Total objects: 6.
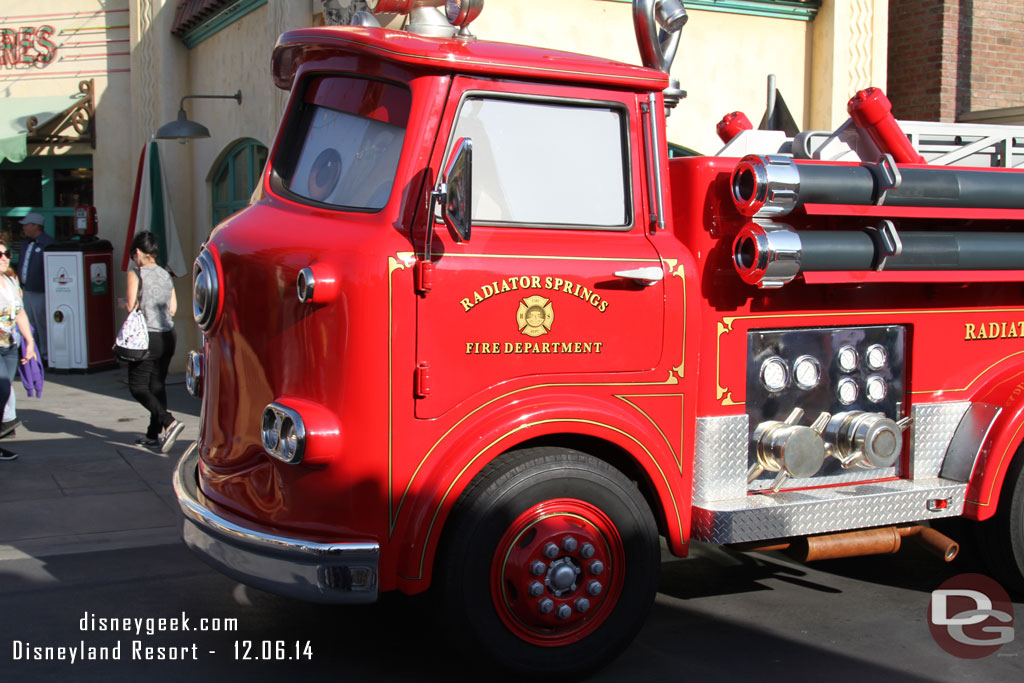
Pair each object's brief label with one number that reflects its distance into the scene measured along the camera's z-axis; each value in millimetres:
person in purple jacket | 7789
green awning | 13789
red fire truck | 3783
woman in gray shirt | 8094
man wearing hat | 13062
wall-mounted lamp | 11320
